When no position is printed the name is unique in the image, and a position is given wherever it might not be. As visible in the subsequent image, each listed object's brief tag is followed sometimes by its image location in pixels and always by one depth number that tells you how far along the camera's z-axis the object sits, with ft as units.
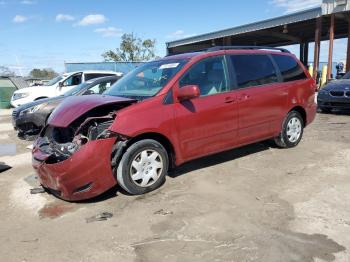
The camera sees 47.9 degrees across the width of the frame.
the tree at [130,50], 164.66
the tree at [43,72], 222.48
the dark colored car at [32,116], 30.58
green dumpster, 69.97
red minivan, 15.29
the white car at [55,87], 49.57
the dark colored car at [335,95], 37.44
